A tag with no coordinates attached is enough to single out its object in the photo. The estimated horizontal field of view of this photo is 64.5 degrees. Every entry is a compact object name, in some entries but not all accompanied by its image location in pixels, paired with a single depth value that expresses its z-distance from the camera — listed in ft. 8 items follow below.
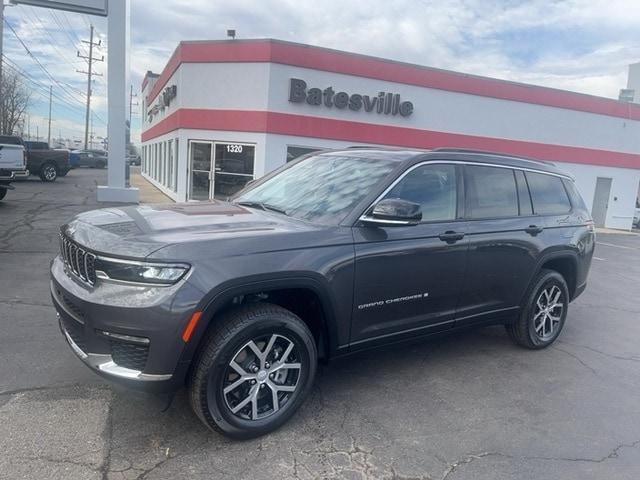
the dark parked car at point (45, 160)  77.15
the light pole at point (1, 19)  53.57
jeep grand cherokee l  9.40
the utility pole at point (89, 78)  201.26
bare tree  143.33
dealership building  49.26
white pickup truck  43.39
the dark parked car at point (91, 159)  150.82
